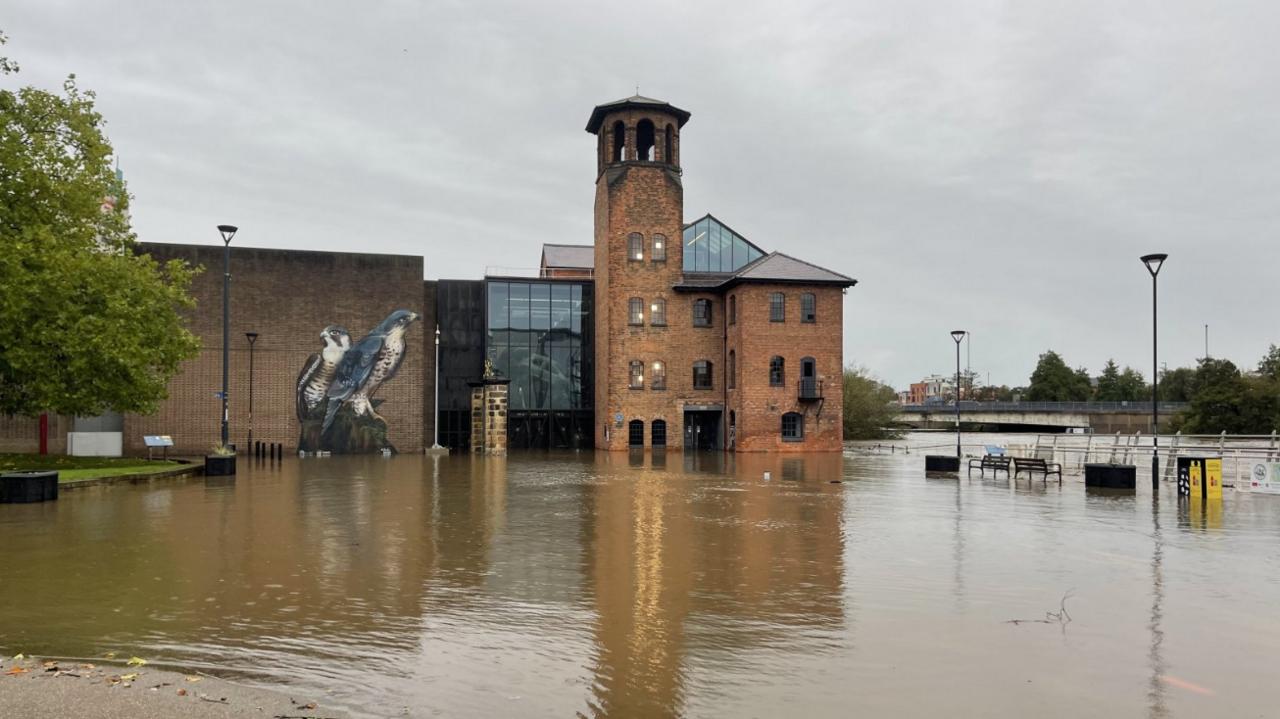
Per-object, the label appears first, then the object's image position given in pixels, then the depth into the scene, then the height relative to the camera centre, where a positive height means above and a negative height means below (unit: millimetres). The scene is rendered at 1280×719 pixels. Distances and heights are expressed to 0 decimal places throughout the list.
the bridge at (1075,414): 79312 -1407
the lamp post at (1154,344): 20984 +1434
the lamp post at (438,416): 42125 -912
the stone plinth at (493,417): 39188 -857
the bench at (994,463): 25430 -1931
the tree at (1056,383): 108438 +2049
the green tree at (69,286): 21484 +2938
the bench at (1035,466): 23884 -1919
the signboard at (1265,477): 19641 -1817
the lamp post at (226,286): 26094 +3485
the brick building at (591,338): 40375 +2995
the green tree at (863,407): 57062 -551
